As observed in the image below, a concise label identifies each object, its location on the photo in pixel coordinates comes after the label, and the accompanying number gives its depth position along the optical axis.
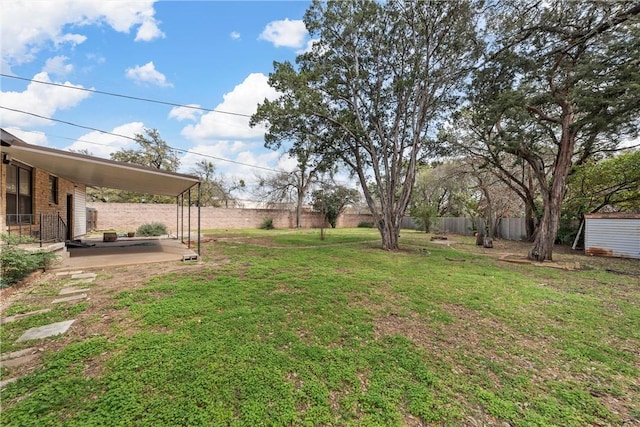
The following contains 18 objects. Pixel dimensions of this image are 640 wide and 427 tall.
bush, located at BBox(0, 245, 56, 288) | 3.98
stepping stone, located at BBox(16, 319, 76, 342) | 2.64
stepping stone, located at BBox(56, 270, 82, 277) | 5.00
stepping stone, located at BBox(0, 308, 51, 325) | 2.99
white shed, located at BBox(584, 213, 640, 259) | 8.81
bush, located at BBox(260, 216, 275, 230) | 21.48
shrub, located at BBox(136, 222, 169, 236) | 12.83
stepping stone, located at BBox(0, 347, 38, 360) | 2.31
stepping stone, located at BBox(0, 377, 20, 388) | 1.96
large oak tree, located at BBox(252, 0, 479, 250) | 8.52
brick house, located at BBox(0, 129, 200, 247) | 5.07
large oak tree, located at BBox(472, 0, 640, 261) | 6.16
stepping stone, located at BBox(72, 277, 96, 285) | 4.44
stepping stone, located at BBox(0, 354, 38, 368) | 2.20
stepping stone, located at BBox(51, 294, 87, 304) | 3.59
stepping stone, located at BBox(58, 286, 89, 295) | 3.98
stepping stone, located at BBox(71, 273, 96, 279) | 4.81
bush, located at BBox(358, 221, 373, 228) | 26.92
